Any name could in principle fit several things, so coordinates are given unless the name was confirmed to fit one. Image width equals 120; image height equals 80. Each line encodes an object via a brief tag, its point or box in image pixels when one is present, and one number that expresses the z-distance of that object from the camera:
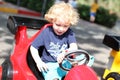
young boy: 3.10
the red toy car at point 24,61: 2.91
